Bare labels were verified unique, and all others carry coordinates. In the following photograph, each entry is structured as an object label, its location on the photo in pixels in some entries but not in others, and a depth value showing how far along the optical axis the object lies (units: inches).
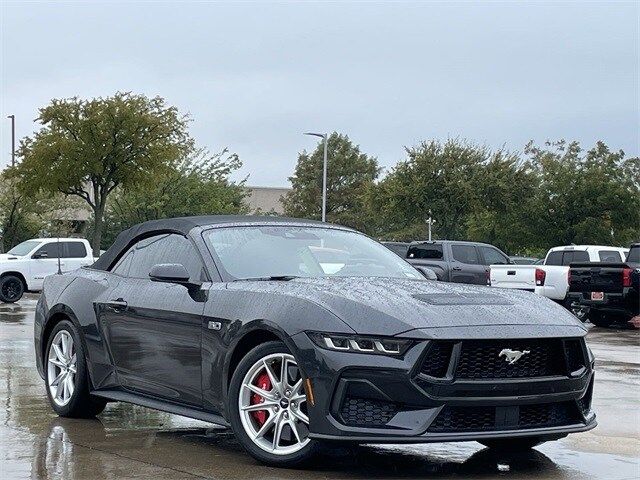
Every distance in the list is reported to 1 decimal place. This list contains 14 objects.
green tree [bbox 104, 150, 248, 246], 2301.9
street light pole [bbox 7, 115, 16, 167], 2486.1
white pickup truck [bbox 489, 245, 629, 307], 1065.5
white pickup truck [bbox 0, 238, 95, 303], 1191.6
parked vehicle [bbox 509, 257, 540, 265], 1523.5
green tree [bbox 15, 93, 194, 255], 1695.4
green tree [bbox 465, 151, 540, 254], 2070.6
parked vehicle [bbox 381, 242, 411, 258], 1283.2
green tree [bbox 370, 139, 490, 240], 2059.5
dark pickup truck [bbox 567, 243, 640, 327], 922.1
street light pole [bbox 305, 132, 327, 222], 1843.0
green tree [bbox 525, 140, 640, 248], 2253.9
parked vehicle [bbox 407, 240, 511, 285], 1203.2
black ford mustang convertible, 241.6
